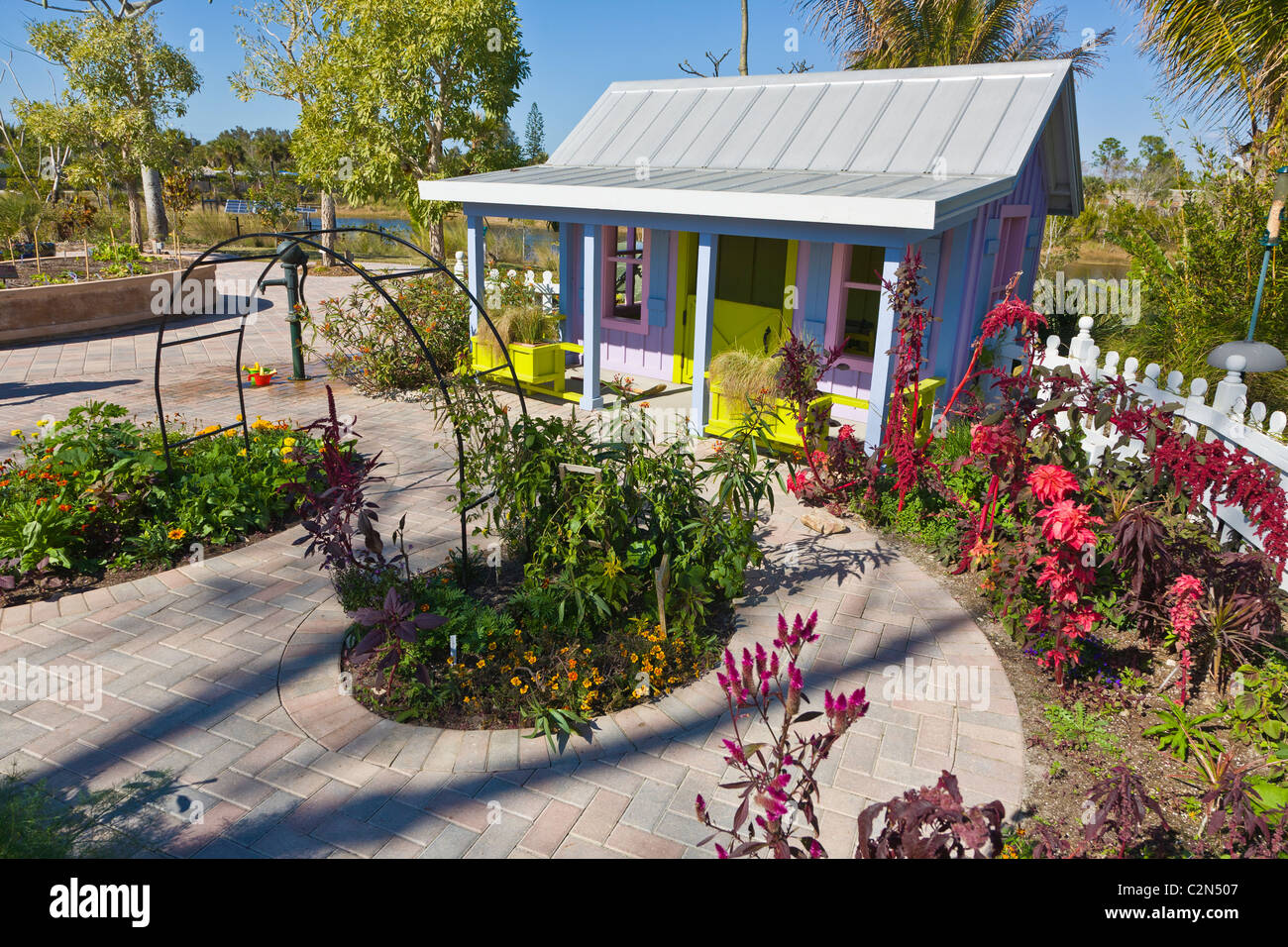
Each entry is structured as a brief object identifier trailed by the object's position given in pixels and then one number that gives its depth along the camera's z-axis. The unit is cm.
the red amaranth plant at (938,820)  207
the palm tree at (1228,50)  917
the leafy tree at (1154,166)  3167
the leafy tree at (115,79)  2000
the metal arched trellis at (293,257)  501
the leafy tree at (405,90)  1484
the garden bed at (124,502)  531
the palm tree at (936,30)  1692
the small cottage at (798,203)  746
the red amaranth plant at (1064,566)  389
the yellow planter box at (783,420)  698
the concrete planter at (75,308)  1261
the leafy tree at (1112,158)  3728
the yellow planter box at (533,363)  969
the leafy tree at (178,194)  1714
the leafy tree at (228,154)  3959
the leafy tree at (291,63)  1984
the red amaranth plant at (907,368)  604
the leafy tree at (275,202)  2489
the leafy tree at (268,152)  4256
